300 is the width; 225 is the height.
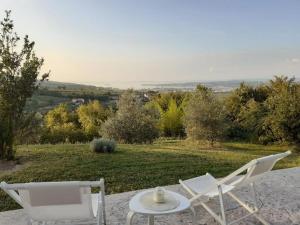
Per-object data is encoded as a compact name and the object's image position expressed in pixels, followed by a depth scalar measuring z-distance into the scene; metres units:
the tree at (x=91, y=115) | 14.97
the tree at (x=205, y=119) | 10.33
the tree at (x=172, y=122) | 14.80
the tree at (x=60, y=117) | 17.25
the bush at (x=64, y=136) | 12.94
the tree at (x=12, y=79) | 5.05
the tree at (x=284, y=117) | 10.33
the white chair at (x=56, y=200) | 1.92
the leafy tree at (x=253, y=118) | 13.17
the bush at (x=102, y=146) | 5.80
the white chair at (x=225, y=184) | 2.42
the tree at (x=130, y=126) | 9.73
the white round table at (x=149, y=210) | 2.01
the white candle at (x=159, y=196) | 2.12
